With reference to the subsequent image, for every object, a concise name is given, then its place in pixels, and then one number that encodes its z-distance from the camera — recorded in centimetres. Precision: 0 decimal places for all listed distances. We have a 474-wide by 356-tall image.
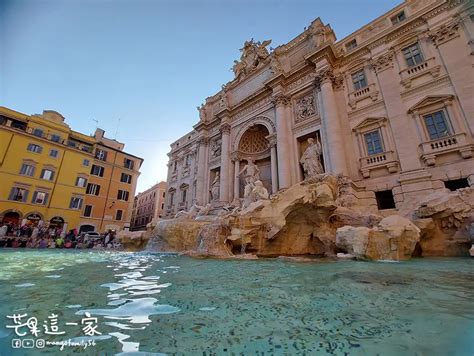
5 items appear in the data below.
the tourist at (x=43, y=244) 1314
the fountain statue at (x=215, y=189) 1705
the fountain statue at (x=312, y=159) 1192
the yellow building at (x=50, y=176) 1877
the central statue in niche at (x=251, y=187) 863
